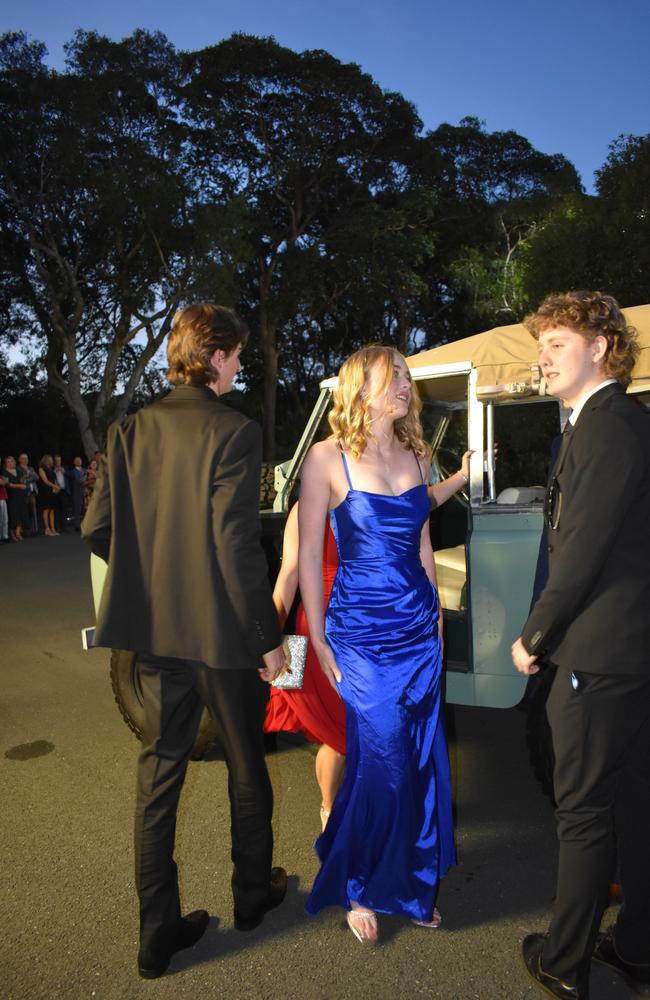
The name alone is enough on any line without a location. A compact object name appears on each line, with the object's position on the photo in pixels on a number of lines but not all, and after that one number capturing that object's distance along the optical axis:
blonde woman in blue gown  2.58
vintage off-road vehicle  3.42
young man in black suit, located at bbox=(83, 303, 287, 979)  2.30
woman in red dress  2.85
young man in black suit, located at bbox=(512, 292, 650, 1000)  2.02
